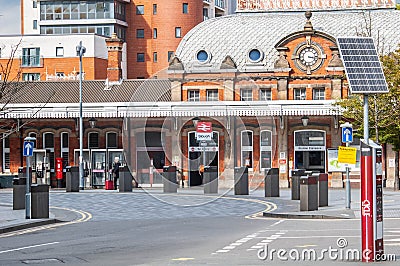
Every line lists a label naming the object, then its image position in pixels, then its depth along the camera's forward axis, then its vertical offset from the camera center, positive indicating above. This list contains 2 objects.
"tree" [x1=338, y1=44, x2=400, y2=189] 50.15 +2.12
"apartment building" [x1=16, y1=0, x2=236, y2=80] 113.50 +14.71
